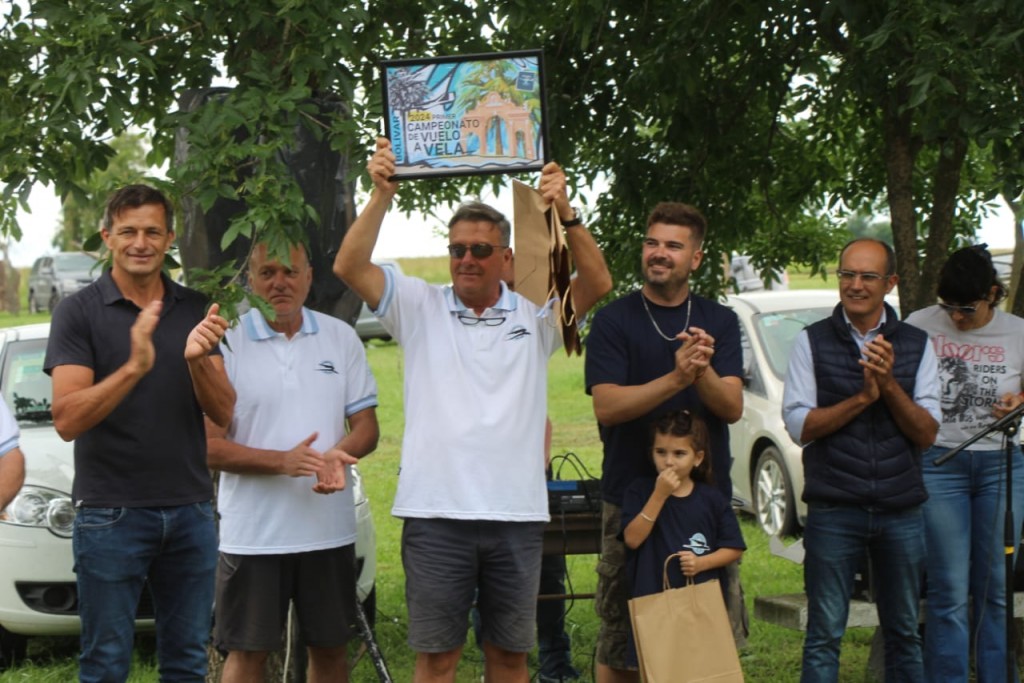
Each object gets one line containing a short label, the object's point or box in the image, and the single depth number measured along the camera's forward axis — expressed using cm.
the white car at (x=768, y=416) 1082
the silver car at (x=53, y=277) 3538
